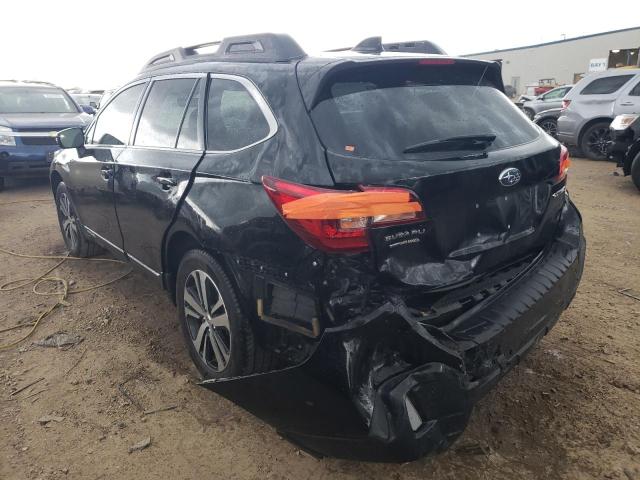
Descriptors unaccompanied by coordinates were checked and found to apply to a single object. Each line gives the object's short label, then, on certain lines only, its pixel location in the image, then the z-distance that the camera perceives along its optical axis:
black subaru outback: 1.75
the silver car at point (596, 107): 9.75
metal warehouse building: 38.38
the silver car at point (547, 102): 15.77
